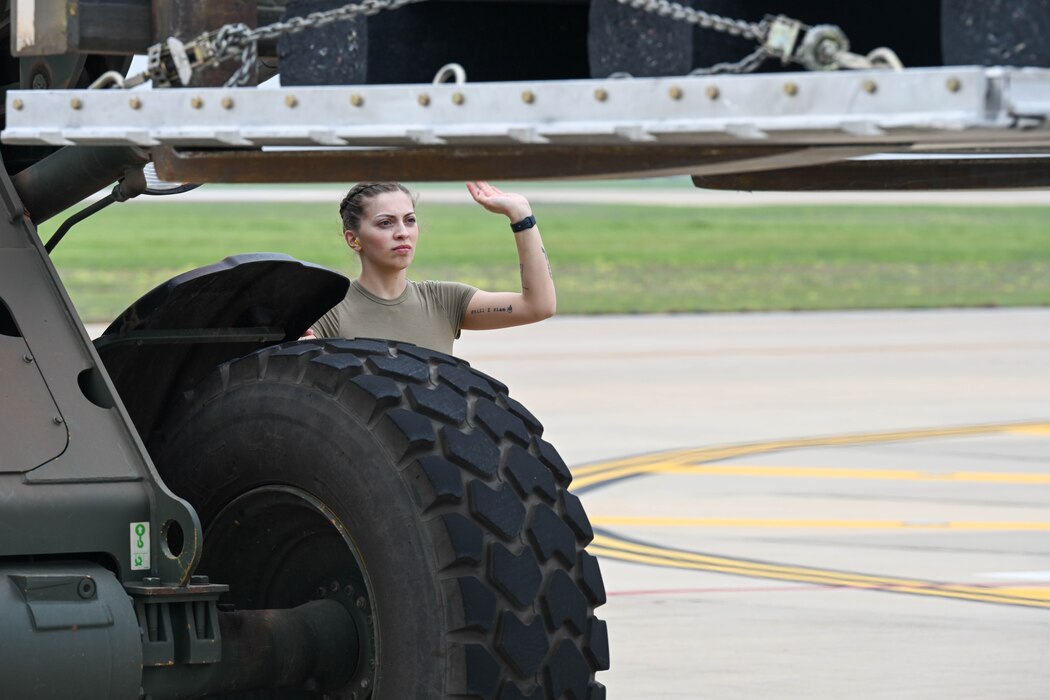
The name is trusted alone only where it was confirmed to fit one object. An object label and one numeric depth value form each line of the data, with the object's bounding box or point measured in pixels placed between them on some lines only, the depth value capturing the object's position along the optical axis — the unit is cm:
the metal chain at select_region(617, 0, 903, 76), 596
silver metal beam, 551
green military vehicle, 653
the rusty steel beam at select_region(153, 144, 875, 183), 655
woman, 1166
